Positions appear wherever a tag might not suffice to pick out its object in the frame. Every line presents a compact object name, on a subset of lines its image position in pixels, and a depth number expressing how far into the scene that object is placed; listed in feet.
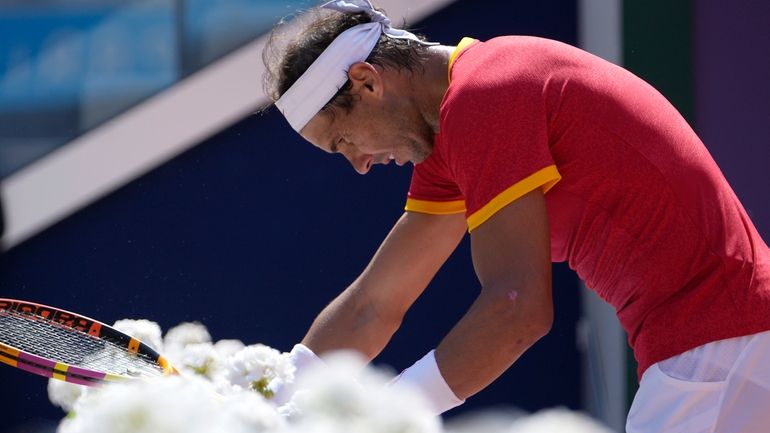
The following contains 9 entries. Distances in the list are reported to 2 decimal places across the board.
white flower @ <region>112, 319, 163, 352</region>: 36.54
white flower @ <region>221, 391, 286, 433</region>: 33.50
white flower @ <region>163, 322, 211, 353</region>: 36.20
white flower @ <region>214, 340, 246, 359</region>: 35.96
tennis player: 36.51
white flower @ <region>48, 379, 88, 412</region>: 35.83
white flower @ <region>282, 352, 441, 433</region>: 31.91
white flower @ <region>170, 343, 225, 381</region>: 35.88
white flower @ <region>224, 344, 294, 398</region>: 35.77
